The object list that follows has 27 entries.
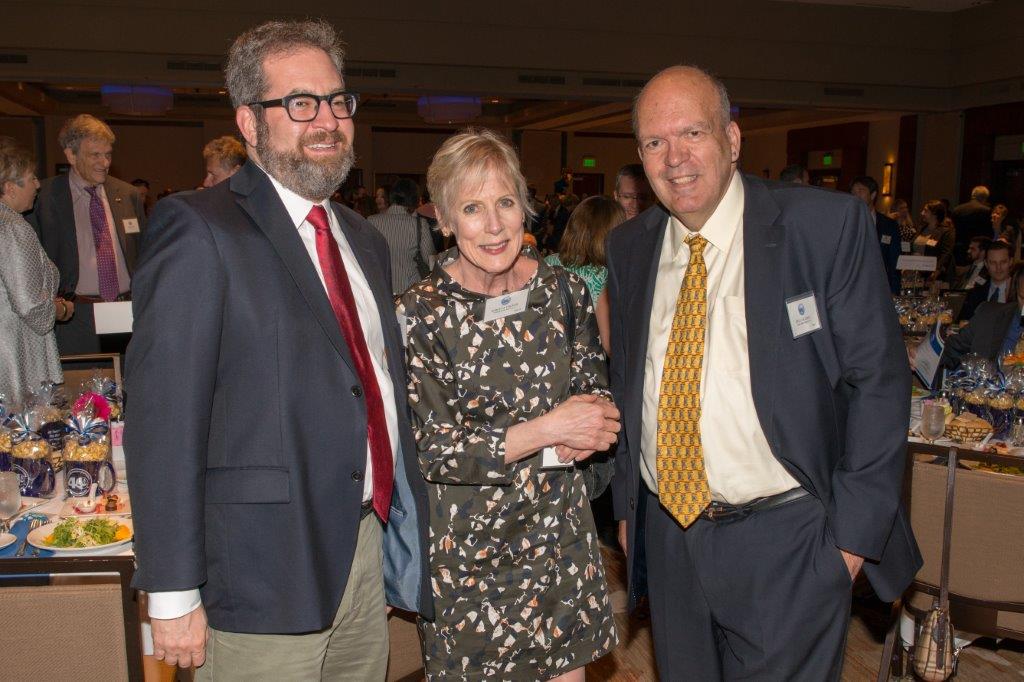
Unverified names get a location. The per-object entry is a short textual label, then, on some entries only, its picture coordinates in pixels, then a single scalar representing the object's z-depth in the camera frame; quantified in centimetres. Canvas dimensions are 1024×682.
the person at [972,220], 1073
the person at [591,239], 439
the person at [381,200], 1274
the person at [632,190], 496
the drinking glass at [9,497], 237
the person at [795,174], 716
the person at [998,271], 645
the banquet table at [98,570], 191
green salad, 220
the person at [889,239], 751
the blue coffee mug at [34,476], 263
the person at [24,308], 383
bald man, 179
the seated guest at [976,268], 759
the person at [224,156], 547
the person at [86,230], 507
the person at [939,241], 916
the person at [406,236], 634
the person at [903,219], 929
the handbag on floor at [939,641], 262
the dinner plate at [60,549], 216
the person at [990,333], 445
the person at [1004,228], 1030
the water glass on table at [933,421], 326
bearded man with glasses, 146
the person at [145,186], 1338
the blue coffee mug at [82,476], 260
